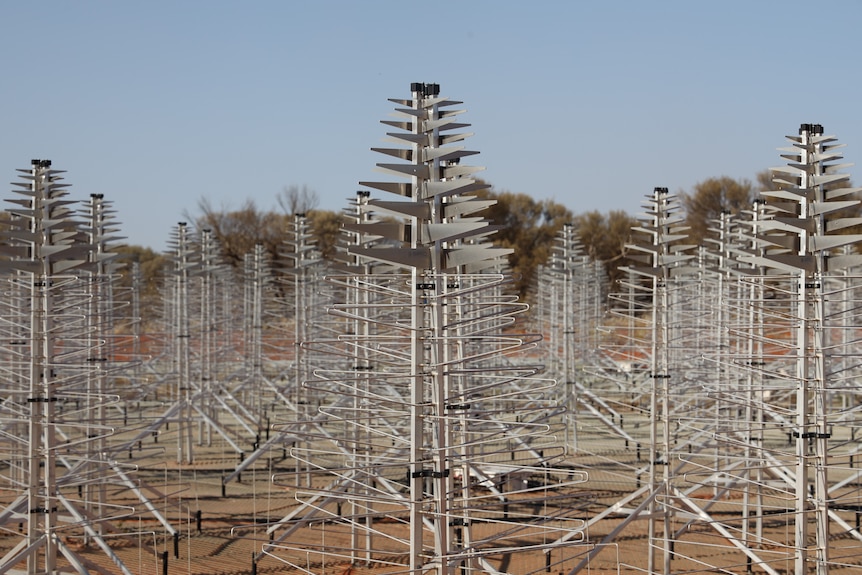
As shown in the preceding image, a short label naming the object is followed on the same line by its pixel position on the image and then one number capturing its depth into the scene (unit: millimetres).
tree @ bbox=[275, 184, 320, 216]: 51034
